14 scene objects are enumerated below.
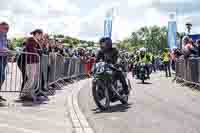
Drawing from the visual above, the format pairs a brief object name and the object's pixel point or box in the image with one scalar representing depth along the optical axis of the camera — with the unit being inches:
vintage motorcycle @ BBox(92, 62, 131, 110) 417.1
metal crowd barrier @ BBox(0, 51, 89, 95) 461.7
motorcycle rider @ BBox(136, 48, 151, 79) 874.1
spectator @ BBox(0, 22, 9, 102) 426.3
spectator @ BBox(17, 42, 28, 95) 465.1
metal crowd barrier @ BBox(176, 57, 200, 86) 635.0
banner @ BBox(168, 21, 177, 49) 1279.5
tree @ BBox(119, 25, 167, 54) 5039.4
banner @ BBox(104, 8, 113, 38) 1206.1
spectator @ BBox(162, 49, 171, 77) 1117.1
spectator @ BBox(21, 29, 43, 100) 461.4
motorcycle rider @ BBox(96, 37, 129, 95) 445.4
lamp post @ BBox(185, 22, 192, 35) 916.0
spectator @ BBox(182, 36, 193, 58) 698.2
